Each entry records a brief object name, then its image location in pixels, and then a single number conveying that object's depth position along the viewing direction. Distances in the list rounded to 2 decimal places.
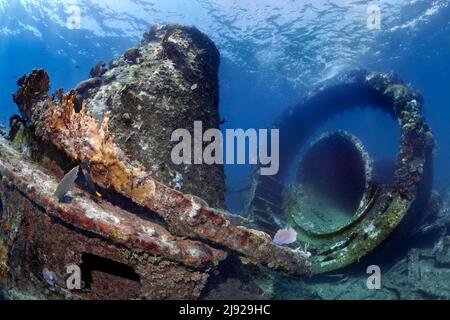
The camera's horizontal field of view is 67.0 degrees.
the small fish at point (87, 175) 4.08
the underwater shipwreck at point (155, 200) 3.82
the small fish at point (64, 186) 3.63
